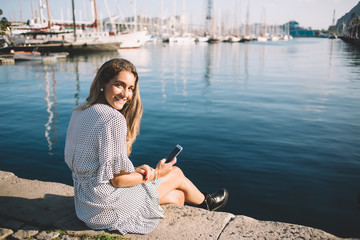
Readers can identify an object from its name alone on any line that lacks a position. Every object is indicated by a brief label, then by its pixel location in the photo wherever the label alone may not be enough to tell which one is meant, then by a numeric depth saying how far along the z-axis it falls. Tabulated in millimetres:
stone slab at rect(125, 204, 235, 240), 2650
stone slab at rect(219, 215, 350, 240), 2715
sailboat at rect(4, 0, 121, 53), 44431
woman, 2271
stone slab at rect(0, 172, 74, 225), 2869
